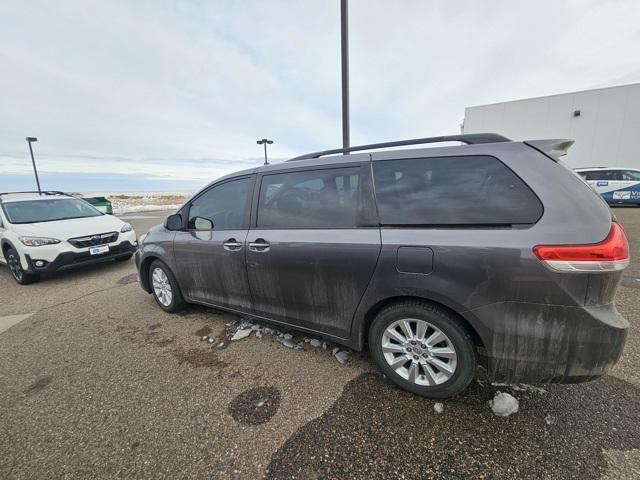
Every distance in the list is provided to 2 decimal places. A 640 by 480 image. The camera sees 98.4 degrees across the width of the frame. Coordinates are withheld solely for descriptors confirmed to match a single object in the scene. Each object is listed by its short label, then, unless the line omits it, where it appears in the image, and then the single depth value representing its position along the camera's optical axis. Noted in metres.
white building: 19.86
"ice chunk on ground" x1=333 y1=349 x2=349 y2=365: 2.51
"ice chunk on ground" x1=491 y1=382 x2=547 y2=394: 2.06
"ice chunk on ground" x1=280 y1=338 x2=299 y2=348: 2.78
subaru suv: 4.70
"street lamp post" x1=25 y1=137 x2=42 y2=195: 18.38
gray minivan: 1.58
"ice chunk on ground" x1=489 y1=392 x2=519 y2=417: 1.87
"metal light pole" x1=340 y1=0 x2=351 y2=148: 4.62
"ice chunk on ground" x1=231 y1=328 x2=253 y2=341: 2.96
